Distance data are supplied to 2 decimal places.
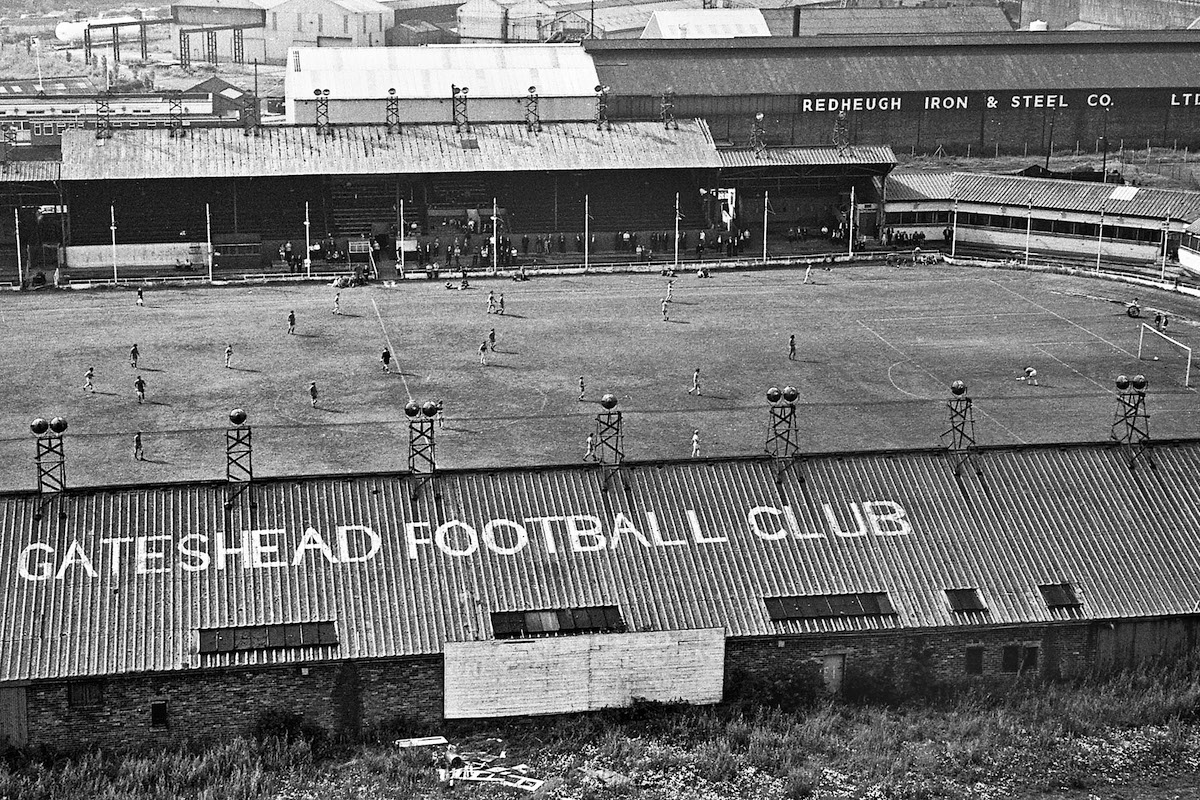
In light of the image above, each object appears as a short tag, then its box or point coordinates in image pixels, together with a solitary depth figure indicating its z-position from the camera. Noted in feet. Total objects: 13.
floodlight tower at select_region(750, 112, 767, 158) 456.82
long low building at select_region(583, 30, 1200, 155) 471.21
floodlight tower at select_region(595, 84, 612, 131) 436.84
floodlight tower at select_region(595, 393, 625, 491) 165.99
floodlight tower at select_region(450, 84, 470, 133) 404.57
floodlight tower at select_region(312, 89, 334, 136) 395.14
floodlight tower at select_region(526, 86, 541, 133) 406.82
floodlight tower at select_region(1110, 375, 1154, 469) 174.91
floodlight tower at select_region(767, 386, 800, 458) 170.40
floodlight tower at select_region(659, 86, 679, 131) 414.00
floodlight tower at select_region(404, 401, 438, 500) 162.61
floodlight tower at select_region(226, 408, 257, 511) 158.20
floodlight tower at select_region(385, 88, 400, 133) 400.16
